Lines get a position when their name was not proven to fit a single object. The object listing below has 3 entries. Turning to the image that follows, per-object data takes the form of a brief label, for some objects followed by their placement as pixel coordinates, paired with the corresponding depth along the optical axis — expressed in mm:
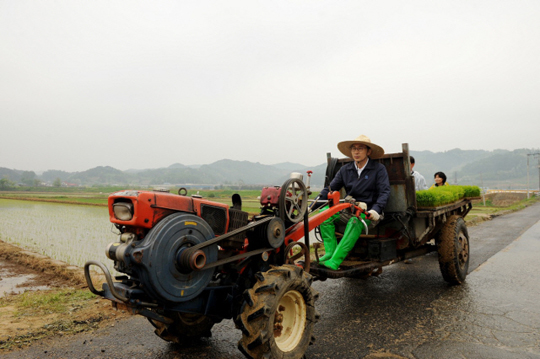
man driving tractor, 4477
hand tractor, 2693
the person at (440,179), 7770
